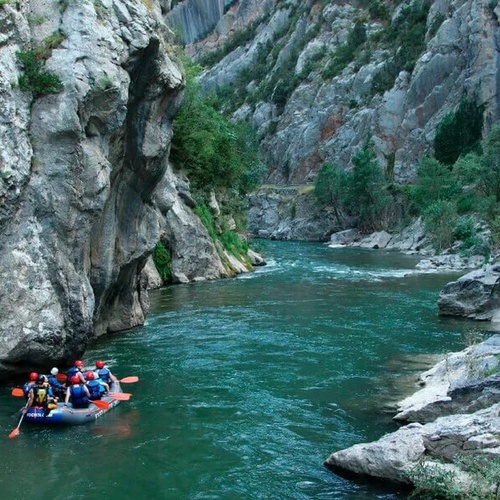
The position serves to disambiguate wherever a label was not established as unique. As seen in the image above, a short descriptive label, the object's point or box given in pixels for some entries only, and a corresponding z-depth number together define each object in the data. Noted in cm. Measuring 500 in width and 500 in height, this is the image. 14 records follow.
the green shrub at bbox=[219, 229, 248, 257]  4334
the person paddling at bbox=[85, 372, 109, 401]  1362
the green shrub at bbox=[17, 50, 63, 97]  1552
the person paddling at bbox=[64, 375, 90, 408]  1329
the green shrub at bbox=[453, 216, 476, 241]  5341
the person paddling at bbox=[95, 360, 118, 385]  1467
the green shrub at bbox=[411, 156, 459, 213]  6419
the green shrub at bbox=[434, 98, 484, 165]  6906
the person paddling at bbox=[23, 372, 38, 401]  1318
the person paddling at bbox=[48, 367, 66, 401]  1362
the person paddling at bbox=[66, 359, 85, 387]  1380
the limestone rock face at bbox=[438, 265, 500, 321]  2397
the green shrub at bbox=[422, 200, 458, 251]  5509
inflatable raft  1260
